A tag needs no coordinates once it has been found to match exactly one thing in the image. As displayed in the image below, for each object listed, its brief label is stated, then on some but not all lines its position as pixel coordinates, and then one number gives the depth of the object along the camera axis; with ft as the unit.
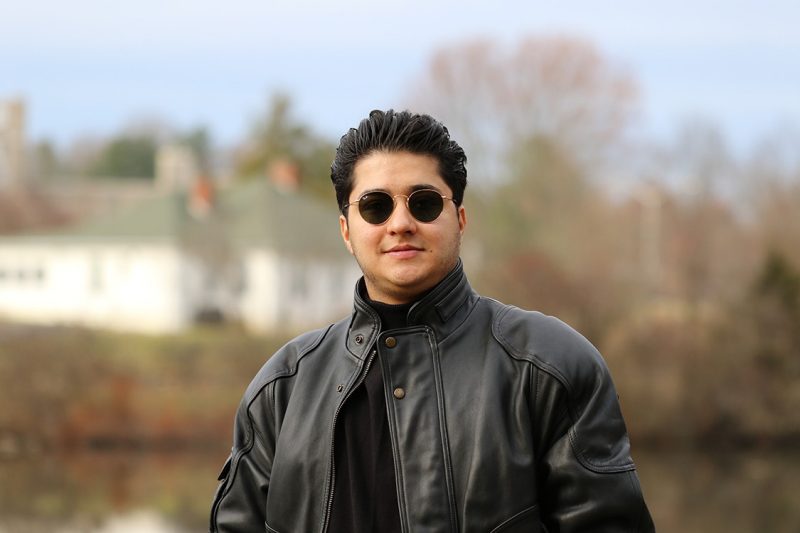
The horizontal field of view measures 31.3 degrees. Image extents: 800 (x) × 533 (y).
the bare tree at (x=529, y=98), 185.98
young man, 10.24
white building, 167.73
